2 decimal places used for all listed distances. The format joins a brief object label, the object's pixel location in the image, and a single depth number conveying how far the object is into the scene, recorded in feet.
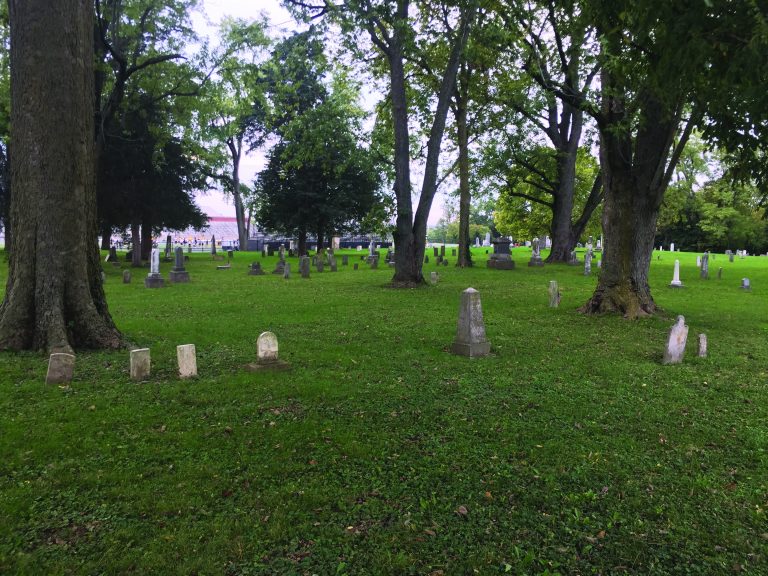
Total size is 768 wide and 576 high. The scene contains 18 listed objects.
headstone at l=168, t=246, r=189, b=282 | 62.52
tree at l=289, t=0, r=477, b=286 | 54.03
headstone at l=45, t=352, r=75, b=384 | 20.08
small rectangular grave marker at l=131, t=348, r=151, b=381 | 20.98
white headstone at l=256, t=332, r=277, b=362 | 22.90
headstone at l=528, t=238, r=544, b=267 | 93.56
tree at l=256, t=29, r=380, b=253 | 114.32
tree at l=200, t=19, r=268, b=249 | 67.51
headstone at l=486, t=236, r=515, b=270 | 86.94
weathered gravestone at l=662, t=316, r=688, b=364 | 25.38
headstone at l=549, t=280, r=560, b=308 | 43.37
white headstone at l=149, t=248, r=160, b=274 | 58.13
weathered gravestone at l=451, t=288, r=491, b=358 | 26.68
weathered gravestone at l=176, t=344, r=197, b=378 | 21.63
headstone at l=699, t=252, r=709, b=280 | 73.05
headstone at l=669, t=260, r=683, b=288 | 60.98
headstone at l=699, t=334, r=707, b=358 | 26.96
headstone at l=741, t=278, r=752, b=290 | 59.50
